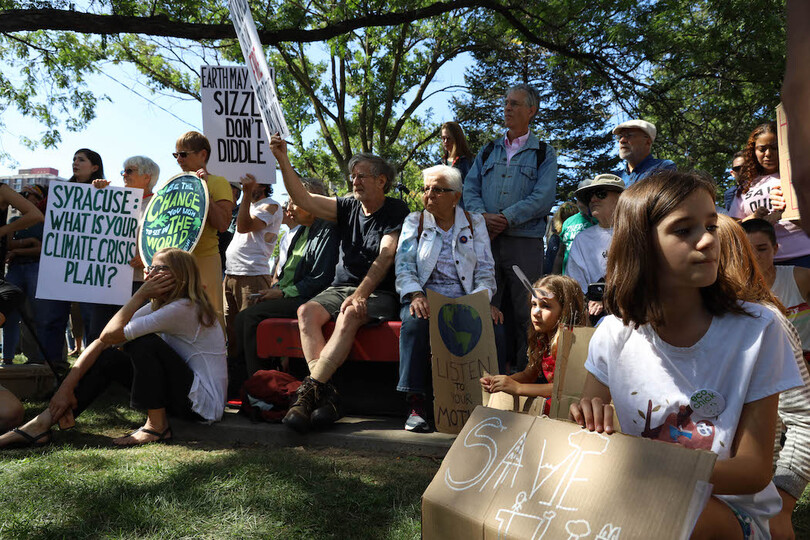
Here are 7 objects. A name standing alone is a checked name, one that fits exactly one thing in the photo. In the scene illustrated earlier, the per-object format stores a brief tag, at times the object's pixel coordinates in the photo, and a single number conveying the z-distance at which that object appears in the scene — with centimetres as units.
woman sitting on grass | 430
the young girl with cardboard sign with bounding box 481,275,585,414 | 371
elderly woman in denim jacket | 444
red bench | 473
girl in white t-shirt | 164
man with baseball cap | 525
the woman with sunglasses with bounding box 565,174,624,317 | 483
